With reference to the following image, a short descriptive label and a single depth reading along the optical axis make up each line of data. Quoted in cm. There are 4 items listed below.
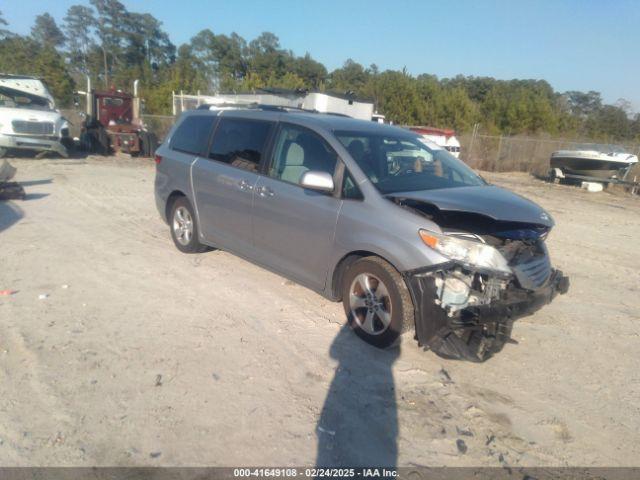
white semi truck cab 1462
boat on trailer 1653
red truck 1842
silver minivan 367
